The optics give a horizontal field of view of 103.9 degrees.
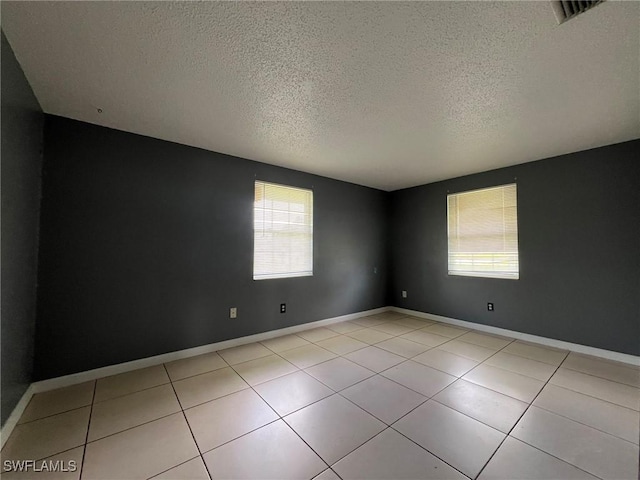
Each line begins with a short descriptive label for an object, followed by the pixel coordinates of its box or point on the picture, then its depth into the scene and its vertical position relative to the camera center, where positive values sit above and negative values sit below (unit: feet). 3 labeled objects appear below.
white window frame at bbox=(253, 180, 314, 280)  10.87 +0.76
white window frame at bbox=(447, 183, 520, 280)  11.33 -0.53
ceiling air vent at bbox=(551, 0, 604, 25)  3.92 +3.90
